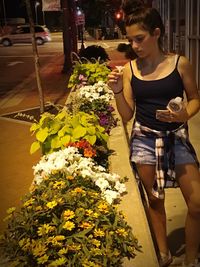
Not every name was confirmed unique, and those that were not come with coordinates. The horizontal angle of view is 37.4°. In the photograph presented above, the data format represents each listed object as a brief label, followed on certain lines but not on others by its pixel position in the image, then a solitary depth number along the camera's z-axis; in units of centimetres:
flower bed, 159
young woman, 169
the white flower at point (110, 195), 210
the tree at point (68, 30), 1107
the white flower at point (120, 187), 233
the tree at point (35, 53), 577
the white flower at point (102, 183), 215
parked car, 2588
